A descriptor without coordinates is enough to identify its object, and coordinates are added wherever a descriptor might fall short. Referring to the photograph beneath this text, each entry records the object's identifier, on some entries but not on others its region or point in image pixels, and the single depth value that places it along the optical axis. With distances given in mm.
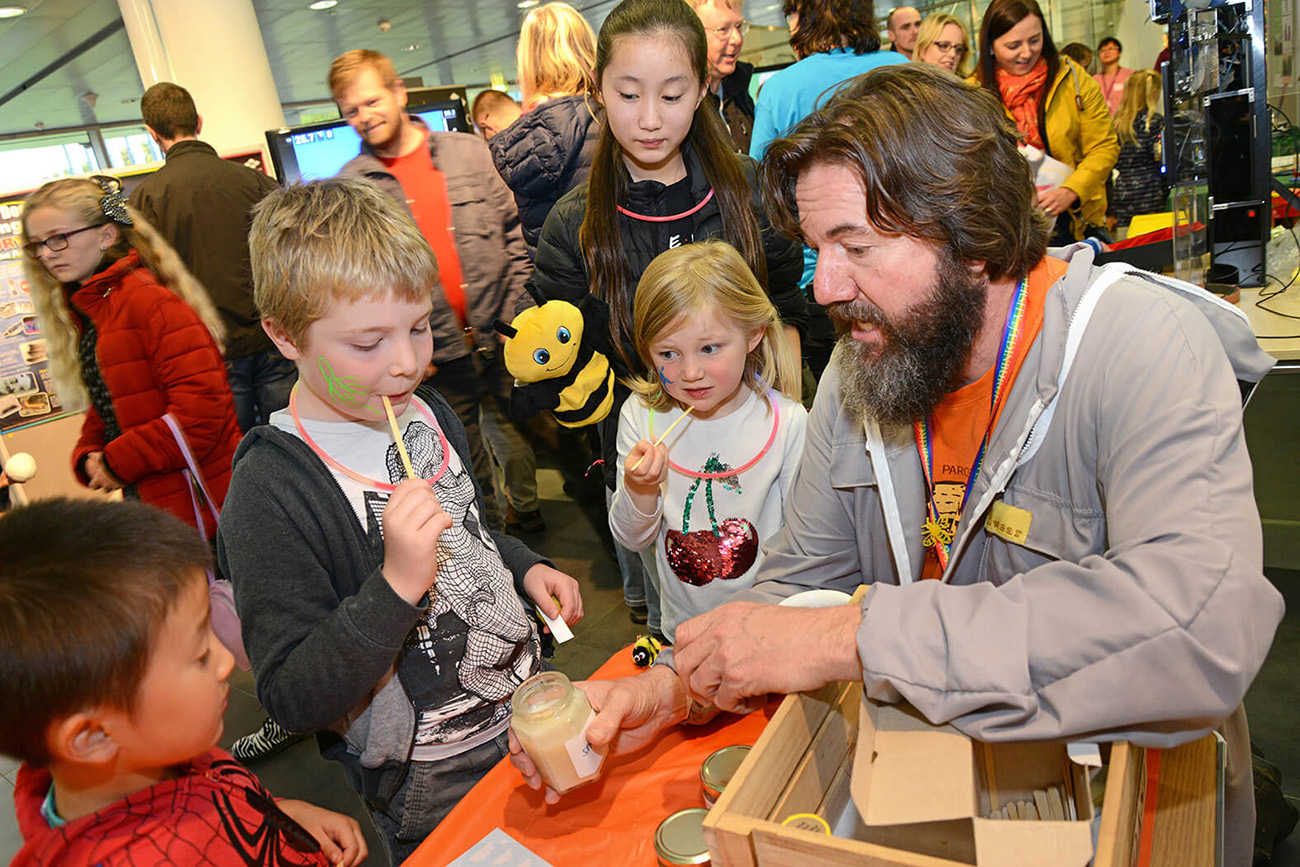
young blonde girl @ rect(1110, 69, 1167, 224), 5973
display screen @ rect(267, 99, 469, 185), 4105
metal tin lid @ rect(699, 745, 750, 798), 1030
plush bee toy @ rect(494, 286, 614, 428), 2229
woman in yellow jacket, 3807
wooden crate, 709
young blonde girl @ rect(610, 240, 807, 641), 1970
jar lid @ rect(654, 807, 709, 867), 953
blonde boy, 1205
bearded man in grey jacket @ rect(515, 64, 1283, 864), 879
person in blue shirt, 2916
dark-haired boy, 896
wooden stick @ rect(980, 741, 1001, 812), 1002
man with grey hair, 3277
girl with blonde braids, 2568
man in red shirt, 3018
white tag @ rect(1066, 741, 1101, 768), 799
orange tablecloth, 1073
